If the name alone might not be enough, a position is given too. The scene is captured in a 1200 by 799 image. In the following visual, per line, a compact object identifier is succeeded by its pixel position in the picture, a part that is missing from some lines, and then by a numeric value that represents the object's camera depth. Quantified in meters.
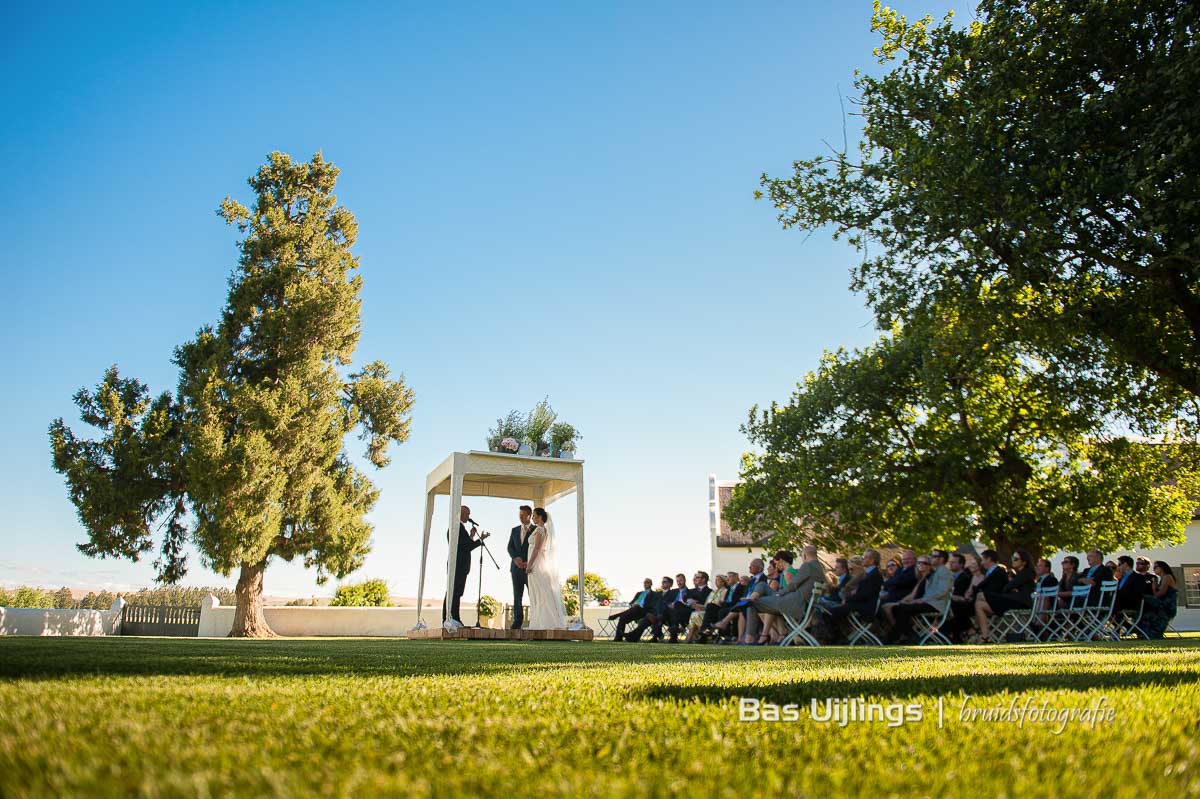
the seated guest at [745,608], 12.55
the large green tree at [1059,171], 10.02
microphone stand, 14.62
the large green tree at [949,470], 19.97
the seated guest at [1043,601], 13.39
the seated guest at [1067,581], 13.27
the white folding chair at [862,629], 11.88
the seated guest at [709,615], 14.60
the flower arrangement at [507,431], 15.00
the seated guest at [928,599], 11.87
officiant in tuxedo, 13.78
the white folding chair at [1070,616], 12.85
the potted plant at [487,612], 20.28
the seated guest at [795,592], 11.48
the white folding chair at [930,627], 12.05
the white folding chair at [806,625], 11.22
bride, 13.88
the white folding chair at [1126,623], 13.41
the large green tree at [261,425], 22.28
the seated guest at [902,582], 12.59
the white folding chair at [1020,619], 12.95
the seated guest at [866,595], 11.80
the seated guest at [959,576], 12.68
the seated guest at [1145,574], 13.38
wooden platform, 13.27
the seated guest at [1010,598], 12.64
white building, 42.78
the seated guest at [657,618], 16.30
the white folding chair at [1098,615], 12.87
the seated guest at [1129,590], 13.17
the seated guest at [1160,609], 13.55
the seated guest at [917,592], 12.26
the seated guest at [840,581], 12.90
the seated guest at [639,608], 16.78
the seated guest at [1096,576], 13.34
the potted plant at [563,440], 14.94
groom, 14.06
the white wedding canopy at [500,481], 13.77
